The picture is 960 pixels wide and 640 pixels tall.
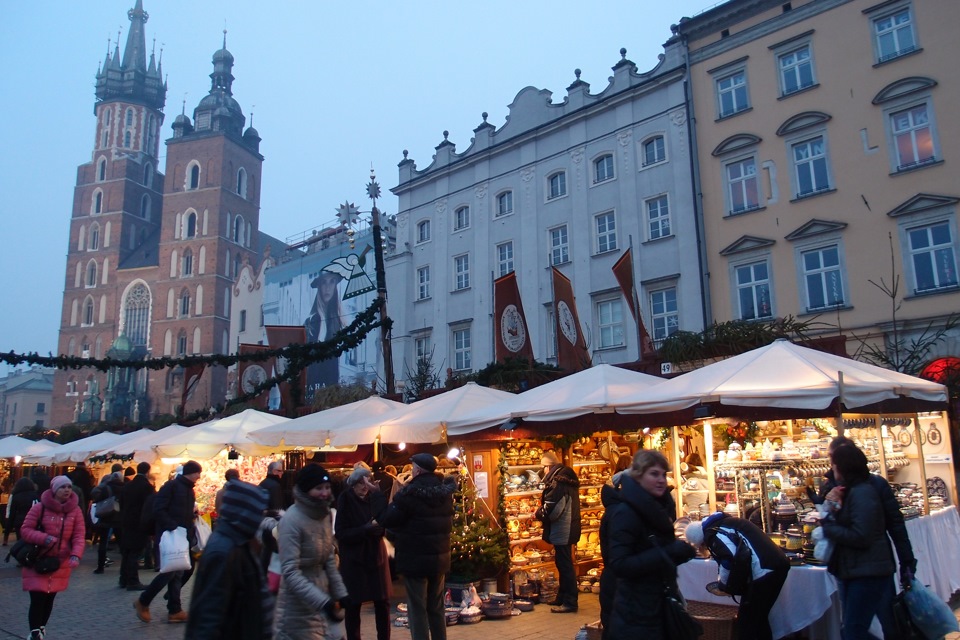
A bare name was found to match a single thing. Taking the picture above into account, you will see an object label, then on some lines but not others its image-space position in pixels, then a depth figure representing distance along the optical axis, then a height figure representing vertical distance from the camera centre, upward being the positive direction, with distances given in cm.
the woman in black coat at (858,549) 509 -64
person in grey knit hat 346 -54
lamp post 1697 +402
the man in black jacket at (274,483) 918 -20
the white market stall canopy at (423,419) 1044 +66
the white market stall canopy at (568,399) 888 +79
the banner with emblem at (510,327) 1692 +309
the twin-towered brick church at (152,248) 7481 +2374
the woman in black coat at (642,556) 403 -52
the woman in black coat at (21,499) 1276 -48
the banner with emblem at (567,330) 1647 +295
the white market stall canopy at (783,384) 708 +75
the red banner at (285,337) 2319 +410
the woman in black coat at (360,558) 680 -86
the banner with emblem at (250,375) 2416 +307
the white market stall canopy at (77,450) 1875 +53
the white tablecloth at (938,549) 736 -100
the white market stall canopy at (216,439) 1438 +58
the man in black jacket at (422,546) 634 -70
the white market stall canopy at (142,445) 1596 +57
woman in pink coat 701 -65
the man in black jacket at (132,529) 1126 -91
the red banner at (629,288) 1698 +399
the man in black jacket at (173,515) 880 -57
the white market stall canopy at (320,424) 1209 +72
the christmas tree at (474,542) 943 -102
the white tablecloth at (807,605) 617 -124
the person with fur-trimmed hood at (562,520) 903 -73
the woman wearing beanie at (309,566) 450 -62
